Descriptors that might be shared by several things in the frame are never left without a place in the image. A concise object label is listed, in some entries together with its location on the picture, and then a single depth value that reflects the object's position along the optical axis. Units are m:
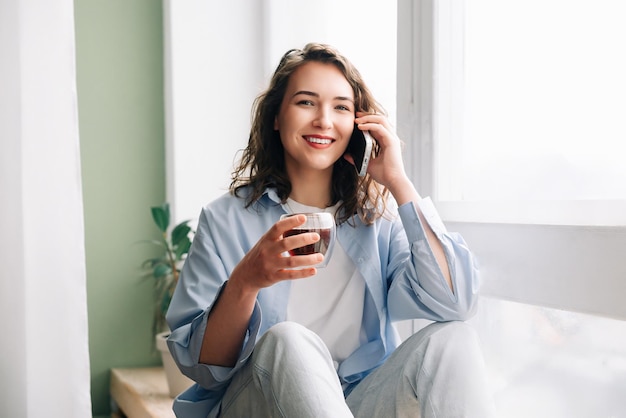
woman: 1.25
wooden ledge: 2.25
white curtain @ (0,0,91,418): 1.87
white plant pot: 2.42
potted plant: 2.44
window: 1.45
